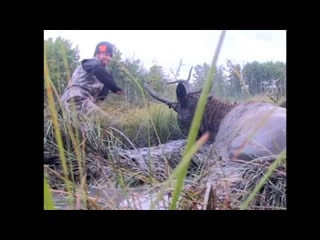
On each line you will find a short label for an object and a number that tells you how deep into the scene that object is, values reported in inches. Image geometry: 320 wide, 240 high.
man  110.6
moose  97.6
